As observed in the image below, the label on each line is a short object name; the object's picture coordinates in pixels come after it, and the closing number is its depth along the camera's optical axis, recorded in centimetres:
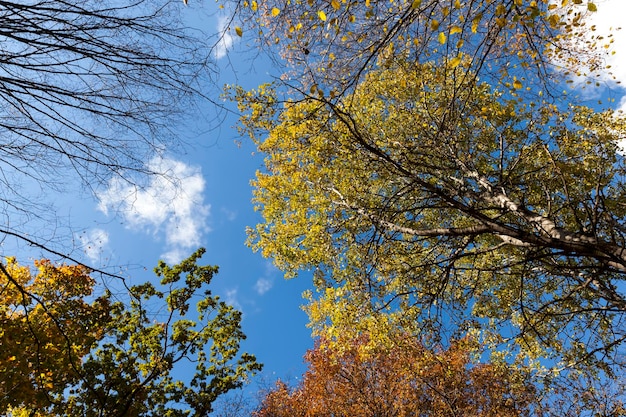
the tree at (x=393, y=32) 334
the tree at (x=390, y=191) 730
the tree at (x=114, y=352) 727
